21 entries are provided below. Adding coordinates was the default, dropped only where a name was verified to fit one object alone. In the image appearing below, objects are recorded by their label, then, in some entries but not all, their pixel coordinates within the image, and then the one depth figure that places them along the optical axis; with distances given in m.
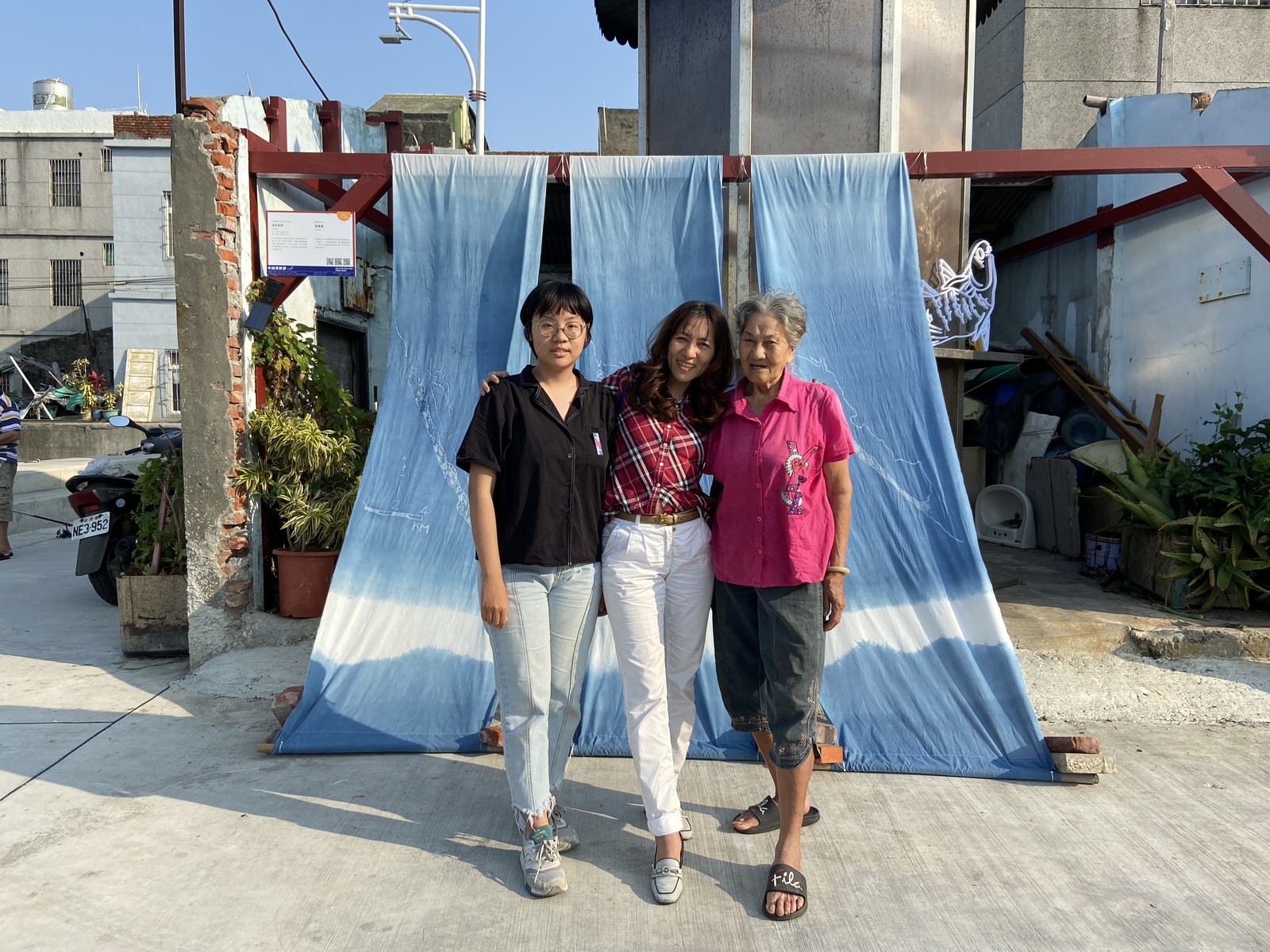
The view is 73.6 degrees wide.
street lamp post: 10.16
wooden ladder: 6.69
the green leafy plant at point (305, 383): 4.99
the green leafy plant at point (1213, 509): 4.98
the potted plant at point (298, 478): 4.75
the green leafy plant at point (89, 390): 18.97
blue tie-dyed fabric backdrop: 3.76
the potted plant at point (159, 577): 4.99
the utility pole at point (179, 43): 6.02
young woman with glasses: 2.66
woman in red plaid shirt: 2.69
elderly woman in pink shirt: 2.65
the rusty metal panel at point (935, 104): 5.98
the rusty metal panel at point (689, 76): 6.05
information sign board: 4.73
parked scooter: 5.80
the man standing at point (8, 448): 7.83
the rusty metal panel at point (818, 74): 5.81
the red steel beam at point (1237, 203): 4.56
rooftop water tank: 28.64
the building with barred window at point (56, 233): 23.98
